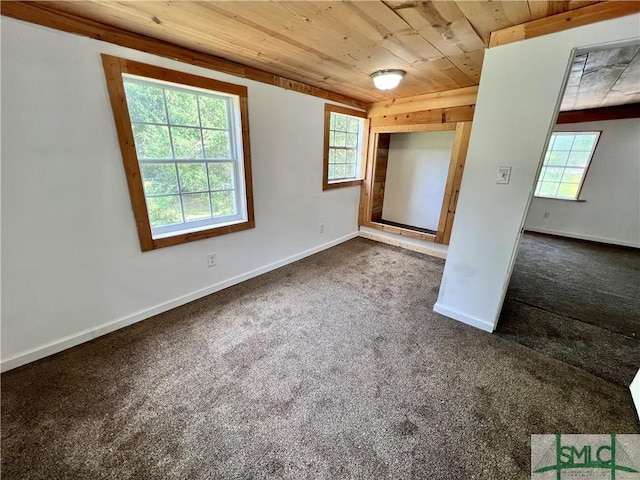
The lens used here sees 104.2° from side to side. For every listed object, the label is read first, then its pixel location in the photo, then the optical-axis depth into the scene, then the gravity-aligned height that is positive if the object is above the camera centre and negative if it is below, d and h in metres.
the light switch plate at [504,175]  1.82 -0.07
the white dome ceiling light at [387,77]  2.36 +0.77
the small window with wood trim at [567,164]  4.45 +0.07
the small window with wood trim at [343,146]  3.46 +0.20
